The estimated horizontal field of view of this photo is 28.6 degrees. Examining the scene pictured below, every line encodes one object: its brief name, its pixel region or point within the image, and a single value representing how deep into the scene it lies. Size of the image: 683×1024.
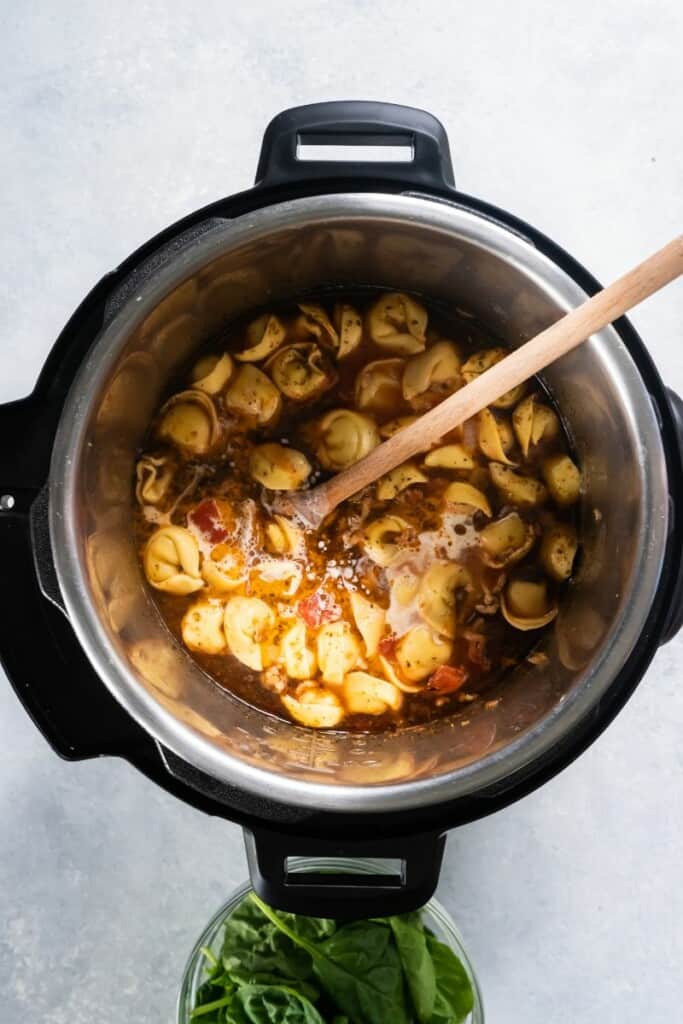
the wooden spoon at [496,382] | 0.49
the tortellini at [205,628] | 0.61
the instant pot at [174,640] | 0.54
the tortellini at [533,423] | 0.61
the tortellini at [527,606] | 0.61
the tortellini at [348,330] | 0.62
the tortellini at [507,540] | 0.61
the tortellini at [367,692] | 0.61
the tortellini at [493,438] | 0.61
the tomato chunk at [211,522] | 0.62
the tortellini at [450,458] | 0.61
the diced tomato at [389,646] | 0.61
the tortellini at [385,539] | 0.62
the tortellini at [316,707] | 0.61
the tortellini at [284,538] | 0.61
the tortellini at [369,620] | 0.61
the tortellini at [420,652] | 0.61
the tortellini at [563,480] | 0.61
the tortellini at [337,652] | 0.61
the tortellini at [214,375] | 0.62
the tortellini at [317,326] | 0.62
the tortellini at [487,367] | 0.62
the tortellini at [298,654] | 0.61
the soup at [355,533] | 0.61
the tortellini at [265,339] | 0.62
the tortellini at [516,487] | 0.61
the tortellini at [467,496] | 0.61
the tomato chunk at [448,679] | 0.62
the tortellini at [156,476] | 0.62
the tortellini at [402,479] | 0.61
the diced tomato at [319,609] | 0.61
